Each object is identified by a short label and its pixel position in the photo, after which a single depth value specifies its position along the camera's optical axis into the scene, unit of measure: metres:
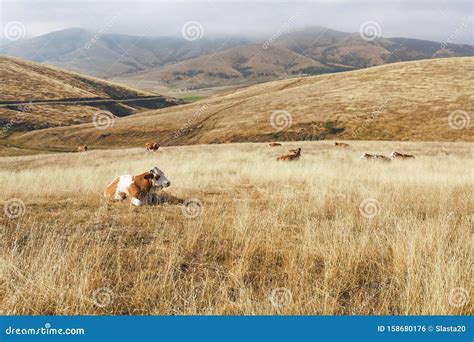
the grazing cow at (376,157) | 22.28
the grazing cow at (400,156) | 23.97
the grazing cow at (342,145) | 32.22
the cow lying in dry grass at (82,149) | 46.62
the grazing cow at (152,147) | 36.52
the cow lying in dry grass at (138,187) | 10.35
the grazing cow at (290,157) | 22.73
